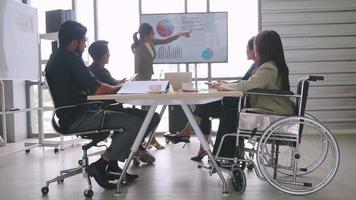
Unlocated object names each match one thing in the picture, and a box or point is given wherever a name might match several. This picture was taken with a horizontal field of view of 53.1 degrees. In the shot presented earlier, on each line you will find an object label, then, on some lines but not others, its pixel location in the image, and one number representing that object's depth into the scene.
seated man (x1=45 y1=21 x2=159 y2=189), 2.28
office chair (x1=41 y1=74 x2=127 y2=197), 2.31
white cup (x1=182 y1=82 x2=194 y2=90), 2.25
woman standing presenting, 3.85
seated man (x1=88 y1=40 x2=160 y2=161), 2.88
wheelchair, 2.13
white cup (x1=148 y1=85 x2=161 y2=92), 2.10
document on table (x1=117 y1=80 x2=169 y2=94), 2.15
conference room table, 2.04
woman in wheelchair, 2.25
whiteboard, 3.77
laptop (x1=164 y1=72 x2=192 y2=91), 2.80
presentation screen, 4.75
